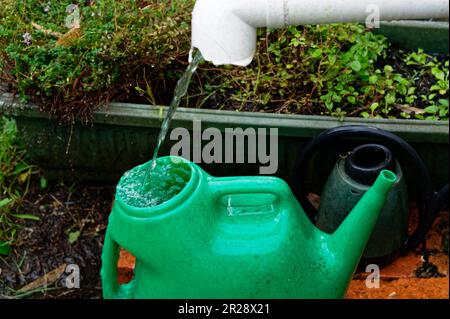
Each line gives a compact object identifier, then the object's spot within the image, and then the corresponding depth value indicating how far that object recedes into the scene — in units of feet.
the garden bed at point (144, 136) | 6.43
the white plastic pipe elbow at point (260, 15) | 4.78
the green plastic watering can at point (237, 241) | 4.96
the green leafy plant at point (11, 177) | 7.36
